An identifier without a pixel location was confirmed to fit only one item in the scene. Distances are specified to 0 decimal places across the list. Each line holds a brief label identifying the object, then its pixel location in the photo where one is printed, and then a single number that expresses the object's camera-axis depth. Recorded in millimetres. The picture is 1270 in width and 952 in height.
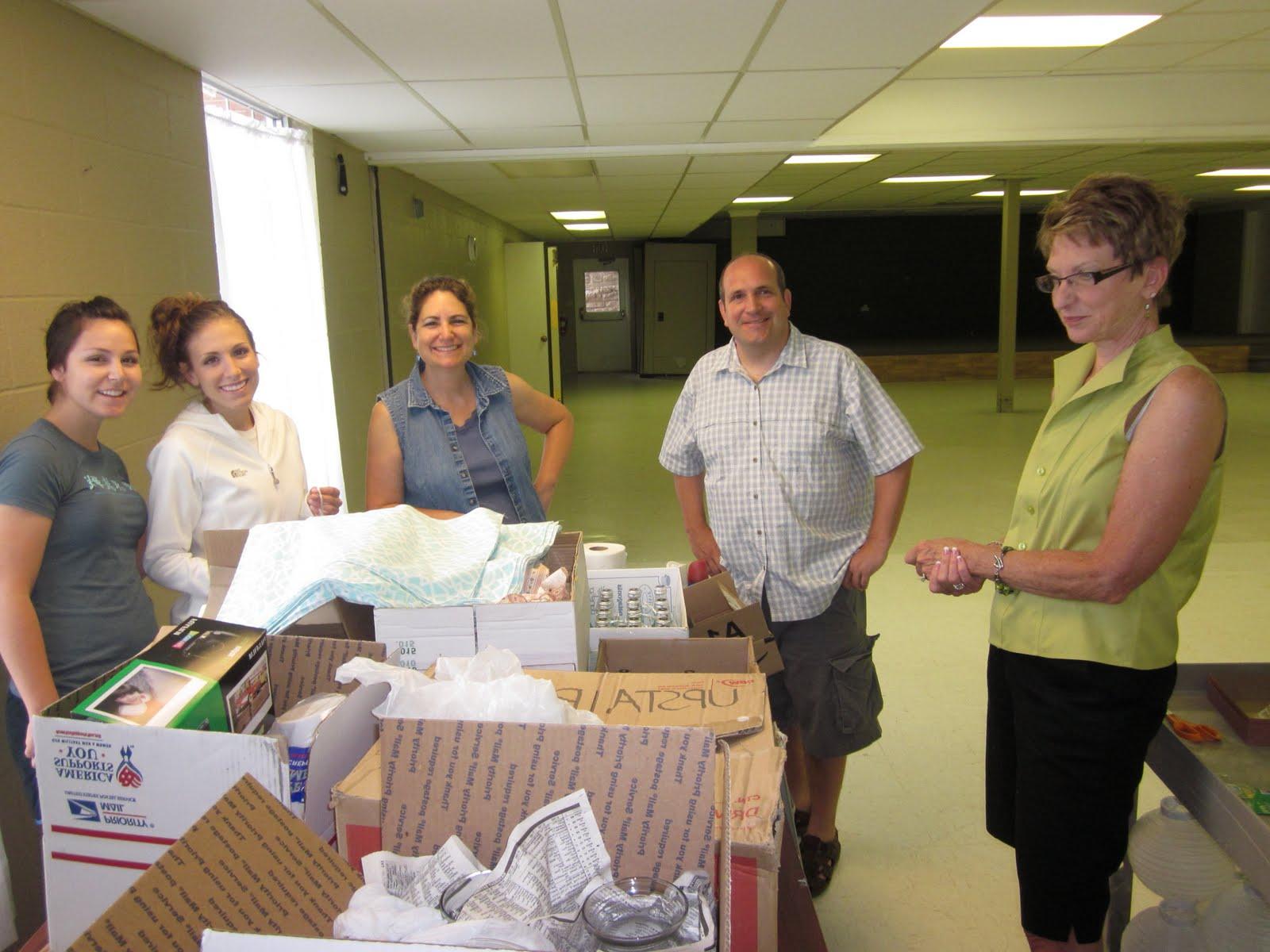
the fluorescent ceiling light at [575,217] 10242
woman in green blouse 1348
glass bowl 804
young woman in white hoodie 1779
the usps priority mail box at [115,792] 927
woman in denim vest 2209
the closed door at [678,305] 15141
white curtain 3717
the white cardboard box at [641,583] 1736
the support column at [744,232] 12617
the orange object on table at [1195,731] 1457
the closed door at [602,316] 17016
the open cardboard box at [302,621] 1451
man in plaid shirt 2135
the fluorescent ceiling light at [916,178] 9164
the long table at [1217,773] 1212
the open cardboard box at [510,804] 963
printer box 962
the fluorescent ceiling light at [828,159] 7102
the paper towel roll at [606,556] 2455
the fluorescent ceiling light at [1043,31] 3975
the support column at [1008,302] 9773
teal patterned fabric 1365
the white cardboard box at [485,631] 1383
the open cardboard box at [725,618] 1758
